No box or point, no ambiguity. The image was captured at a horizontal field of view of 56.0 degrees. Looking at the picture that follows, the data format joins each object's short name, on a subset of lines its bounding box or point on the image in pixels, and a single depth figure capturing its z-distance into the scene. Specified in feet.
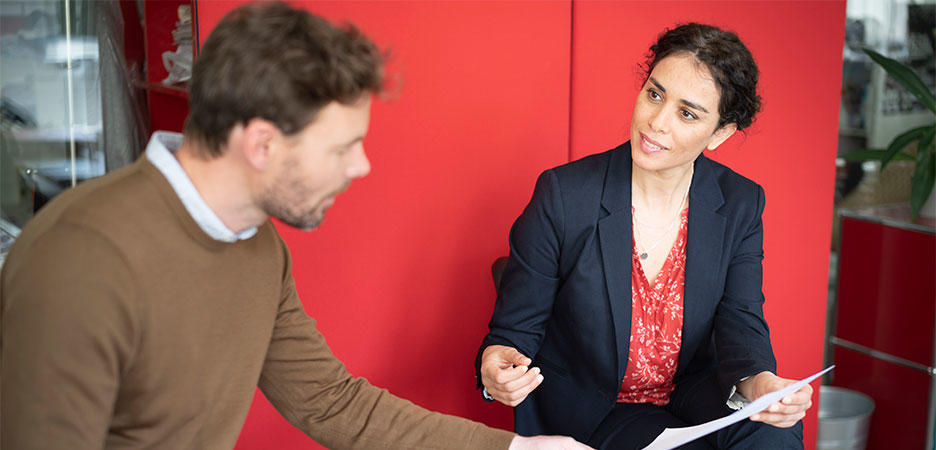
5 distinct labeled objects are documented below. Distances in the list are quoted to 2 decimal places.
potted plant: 10.55
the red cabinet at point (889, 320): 10.48
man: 3.67
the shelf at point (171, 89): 7.16
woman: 6.39
